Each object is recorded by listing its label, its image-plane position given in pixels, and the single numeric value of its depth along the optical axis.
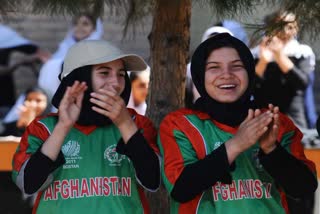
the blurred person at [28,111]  11.10
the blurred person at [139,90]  10.74
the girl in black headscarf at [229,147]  5.17
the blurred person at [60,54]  10.84
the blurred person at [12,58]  12.37
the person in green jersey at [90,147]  5.37
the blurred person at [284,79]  10.31
